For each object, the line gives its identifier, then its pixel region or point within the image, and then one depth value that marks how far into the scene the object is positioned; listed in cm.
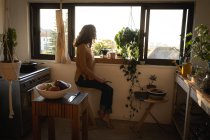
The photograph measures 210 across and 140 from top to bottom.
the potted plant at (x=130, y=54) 323
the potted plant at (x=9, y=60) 221
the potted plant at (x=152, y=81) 324
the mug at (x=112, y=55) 340
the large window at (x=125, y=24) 327
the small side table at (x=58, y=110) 203
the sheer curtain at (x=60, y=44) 333
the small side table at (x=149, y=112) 289
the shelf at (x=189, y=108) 190
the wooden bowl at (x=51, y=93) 207
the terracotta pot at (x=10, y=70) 220
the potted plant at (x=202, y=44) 236
